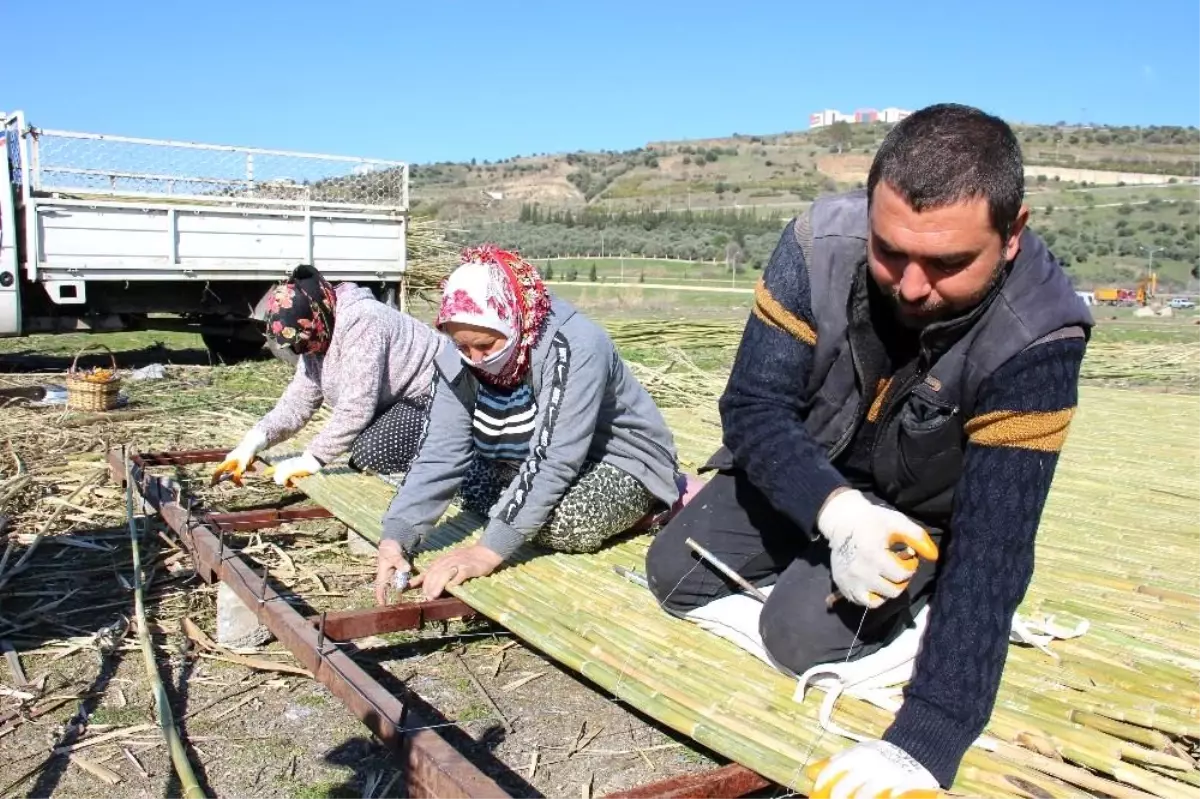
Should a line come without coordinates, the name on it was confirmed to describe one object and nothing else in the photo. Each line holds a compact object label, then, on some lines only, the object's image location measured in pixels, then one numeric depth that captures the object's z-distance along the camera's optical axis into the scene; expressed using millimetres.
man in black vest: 1689
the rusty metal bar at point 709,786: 1711
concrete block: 2992
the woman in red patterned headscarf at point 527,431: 2785
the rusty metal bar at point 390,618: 2515
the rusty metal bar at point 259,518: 3686
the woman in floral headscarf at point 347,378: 3824
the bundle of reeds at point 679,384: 6723
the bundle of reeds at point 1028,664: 1822
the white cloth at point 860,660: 2027
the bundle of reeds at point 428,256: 11031
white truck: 8594
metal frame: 1732
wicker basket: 6258
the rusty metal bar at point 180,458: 4441
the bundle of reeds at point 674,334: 9672
